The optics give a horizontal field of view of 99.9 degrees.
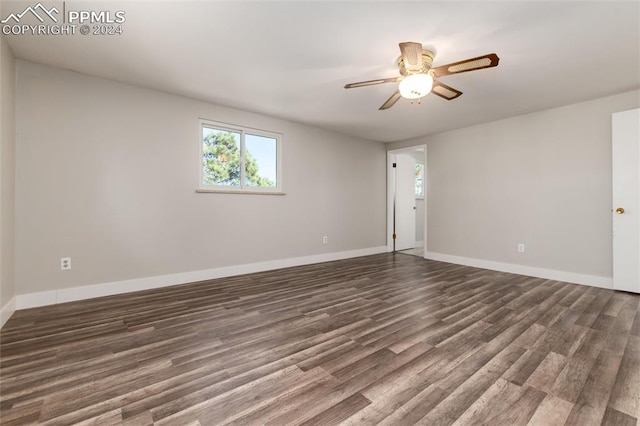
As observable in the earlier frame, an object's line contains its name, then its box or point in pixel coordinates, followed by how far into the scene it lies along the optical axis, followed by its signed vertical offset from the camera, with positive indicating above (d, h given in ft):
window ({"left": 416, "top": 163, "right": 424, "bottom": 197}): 24.76 +3.11
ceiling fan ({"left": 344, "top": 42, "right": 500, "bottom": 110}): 6.55 +3.86
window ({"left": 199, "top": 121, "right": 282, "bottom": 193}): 12.53 +2.65
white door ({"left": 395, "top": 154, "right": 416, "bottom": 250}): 20.62 +0.74
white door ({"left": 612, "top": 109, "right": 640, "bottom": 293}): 10.40 +0.39
